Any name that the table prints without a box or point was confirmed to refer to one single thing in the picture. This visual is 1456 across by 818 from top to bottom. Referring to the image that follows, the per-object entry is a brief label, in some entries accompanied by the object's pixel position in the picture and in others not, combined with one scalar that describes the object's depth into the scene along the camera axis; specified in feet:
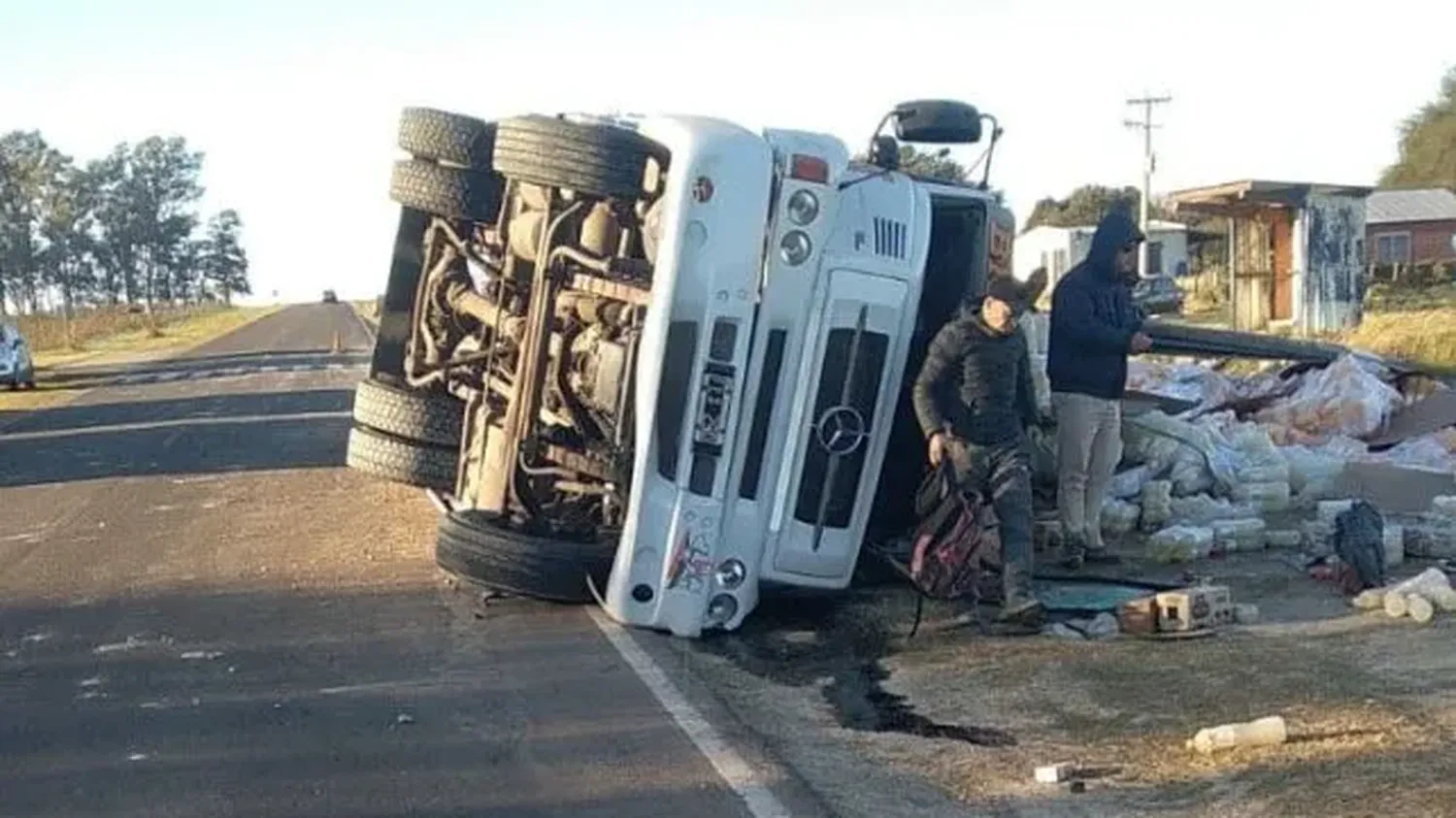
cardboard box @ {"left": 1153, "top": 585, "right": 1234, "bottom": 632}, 29.81
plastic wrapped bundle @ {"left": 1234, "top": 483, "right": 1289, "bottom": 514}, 42.13
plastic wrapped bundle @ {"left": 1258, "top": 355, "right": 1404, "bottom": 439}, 54.39
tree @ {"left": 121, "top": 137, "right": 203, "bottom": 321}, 492.54
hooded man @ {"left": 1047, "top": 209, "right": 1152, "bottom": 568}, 35.91
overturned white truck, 30.14
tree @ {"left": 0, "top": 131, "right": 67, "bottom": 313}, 352.08
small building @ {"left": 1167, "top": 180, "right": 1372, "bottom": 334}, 124.88
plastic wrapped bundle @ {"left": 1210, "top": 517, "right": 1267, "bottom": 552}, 38.01
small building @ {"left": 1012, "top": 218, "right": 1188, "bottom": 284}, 210.38
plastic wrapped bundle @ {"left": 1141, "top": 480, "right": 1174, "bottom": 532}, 39.99
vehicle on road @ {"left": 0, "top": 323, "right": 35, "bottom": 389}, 125.18
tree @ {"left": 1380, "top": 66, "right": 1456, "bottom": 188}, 296.30
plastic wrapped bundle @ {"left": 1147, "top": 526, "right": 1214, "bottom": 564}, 37.22
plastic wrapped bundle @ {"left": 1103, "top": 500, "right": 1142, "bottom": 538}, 39.75
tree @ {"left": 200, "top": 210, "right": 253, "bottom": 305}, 561.43
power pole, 240.05
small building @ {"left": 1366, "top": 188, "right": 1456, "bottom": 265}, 231.50
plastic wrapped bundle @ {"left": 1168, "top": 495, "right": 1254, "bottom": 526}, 40.11
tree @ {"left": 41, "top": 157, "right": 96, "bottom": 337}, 408.05
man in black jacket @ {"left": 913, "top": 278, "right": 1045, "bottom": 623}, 31.78
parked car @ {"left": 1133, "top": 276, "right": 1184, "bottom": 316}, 168.66
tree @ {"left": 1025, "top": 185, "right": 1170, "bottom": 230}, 296.51
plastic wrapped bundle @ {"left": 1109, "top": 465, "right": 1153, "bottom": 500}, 40.65
